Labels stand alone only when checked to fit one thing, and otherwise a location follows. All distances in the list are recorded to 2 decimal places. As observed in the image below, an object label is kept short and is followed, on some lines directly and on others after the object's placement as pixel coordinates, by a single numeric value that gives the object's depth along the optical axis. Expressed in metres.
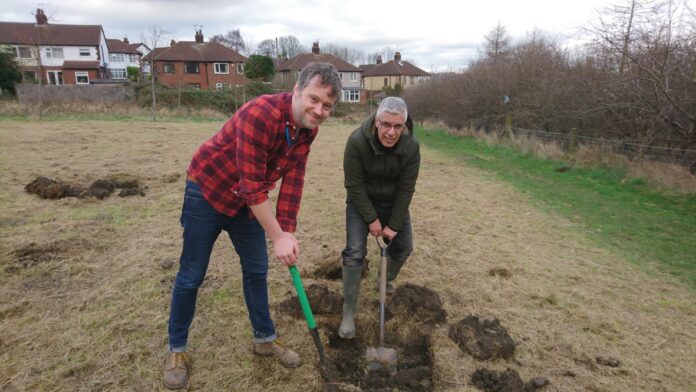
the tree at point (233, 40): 64.49
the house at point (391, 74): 56.12
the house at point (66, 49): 40.59
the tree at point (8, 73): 26.50
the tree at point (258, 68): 38.00
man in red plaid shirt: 2.21
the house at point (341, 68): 48.75
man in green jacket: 3.19
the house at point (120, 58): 51.32
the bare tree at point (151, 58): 21.37
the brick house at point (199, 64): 38.94
